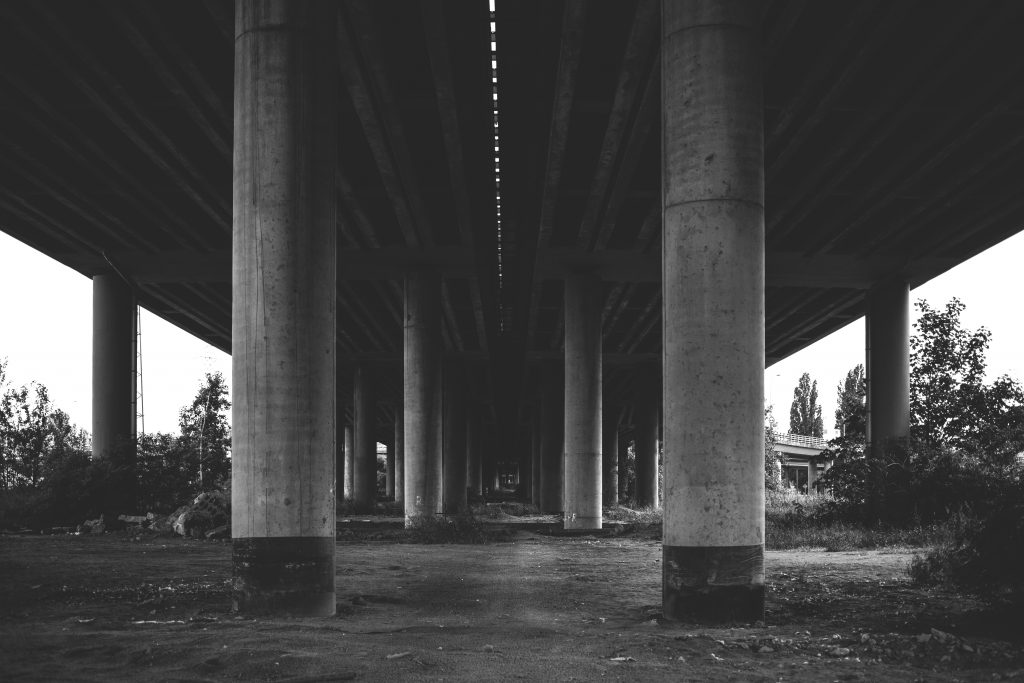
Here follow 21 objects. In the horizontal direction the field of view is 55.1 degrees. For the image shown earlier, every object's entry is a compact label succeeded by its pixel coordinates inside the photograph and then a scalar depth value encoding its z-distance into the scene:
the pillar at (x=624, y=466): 77.95
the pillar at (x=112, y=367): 29.23
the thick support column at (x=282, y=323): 9.76
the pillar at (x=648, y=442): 52.53
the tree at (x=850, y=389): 94.79
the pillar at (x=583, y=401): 28.77
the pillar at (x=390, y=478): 77.54
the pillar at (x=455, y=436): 49.31
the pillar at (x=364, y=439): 51.69
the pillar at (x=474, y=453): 74.38
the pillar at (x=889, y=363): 28.73
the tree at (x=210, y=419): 41.19
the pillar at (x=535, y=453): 67.99
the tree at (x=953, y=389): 28.58
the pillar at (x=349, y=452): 88.49
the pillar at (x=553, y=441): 48.66
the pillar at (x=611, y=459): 62.22
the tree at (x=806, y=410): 120.12
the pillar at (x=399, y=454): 58.48
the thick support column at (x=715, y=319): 9.50
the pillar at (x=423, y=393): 28.48
